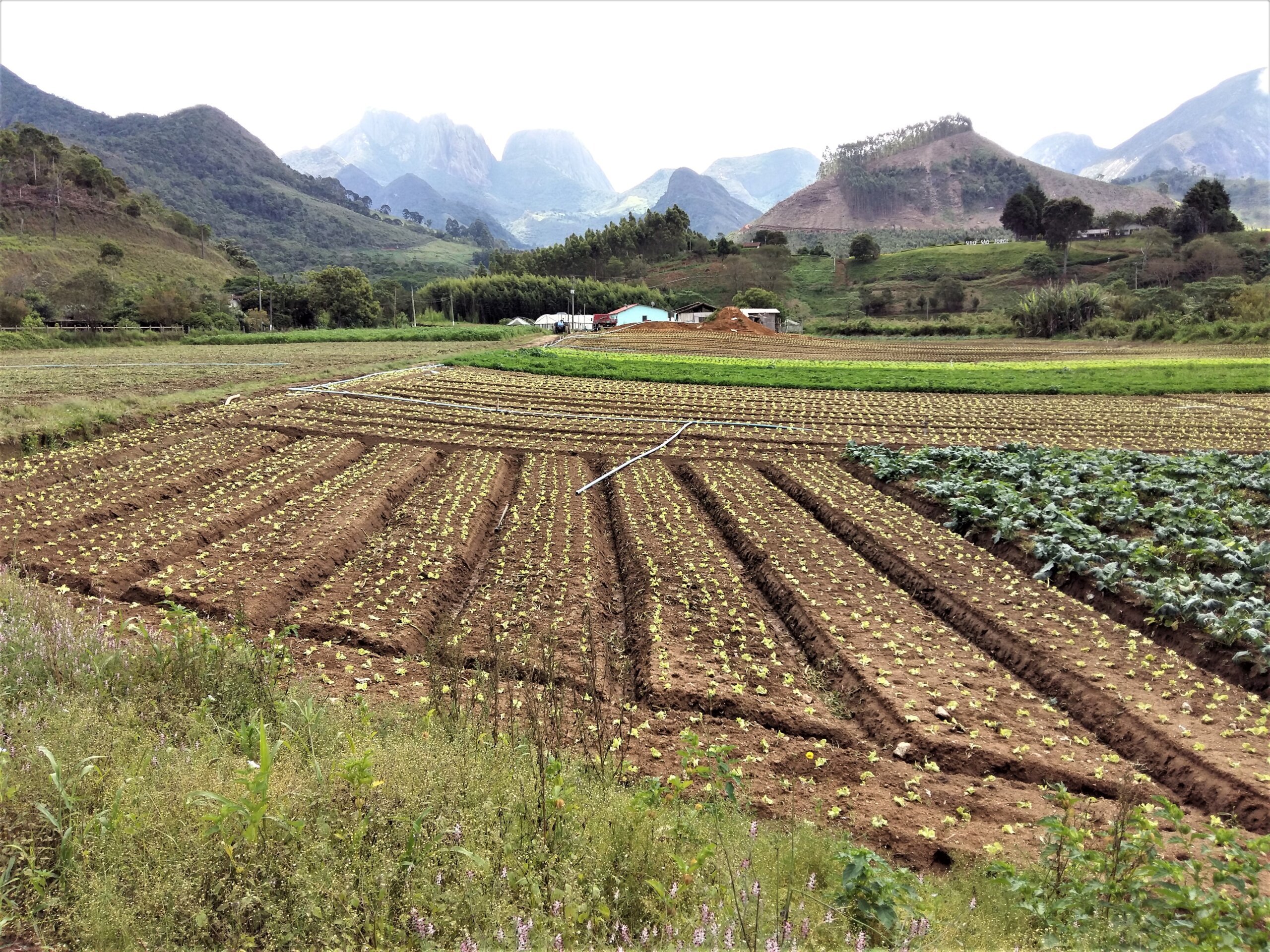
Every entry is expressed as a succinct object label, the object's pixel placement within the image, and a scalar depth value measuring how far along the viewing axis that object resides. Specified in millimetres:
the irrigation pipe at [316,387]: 21578
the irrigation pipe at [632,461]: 12718
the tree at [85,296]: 51781
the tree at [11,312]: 44531
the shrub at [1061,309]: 52250
